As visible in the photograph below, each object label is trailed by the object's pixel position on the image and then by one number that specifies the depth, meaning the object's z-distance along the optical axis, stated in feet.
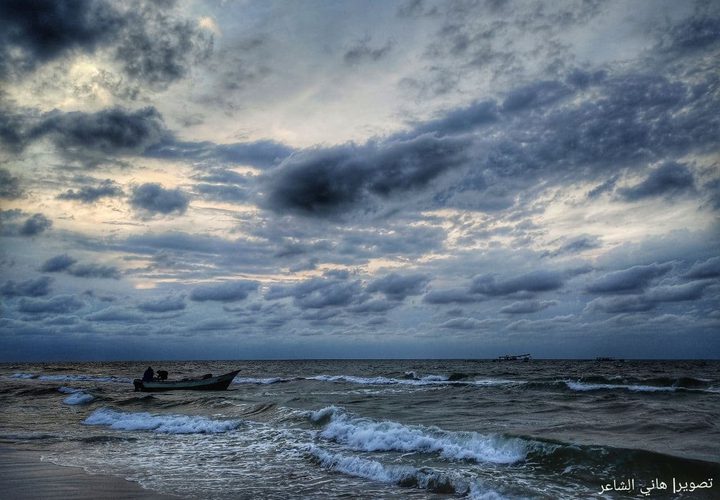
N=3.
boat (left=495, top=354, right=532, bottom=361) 568.41
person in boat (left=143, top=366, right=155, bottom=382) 138.21
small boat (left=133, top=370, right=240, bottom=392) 136.26
